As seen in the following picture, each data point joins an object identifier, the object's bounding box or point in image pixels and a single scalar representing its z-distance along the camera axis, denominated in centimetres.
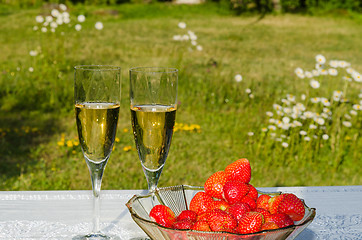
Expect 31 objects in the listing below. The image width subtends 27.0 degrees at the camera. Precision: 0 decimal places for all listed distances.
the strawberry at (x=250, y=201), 92
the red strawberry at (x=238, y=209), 87
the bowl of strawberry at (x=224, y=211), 83
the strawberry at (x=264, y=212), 87
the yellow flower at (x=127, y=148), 408
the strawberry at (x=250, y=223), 83
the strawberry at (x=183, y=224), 85
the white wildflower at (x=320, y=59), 386
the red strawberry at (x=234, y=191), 91
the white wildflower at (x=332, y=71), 388
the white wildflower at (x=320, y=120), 380
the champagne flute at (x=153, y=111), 95
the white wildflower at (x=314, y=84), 393
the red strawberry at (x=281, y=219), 85
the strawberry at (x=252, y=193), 94
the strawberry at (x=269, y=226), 84
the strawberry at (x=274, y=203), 90
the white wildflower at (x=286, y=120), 388
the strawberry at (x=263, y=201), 92
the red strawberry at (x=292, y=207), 89
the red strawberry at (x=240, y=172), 96
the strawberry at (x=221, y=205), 91
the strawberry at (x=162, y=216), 88
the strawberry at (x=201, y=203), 92
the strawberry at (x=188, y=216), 89
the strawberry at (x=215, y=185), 95
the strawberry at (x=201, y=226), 84
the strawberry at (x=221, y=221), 84
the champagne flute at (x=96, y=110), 93
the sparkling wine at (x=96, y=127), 93
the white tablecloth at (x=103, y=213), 98
